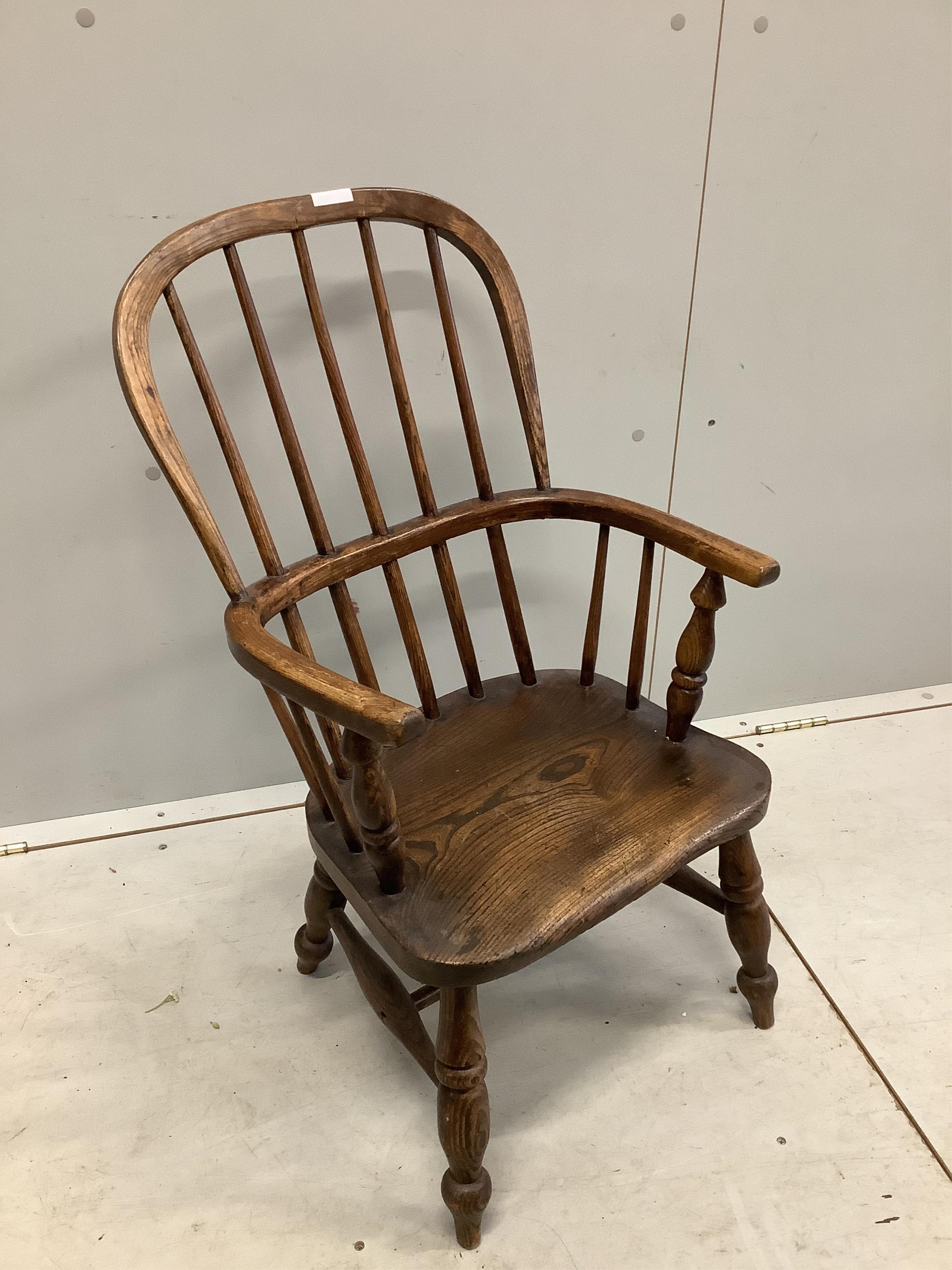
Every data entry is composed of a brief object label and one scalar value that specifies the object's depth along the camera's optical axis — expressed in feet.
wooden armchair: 2.90
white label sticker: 3.41
